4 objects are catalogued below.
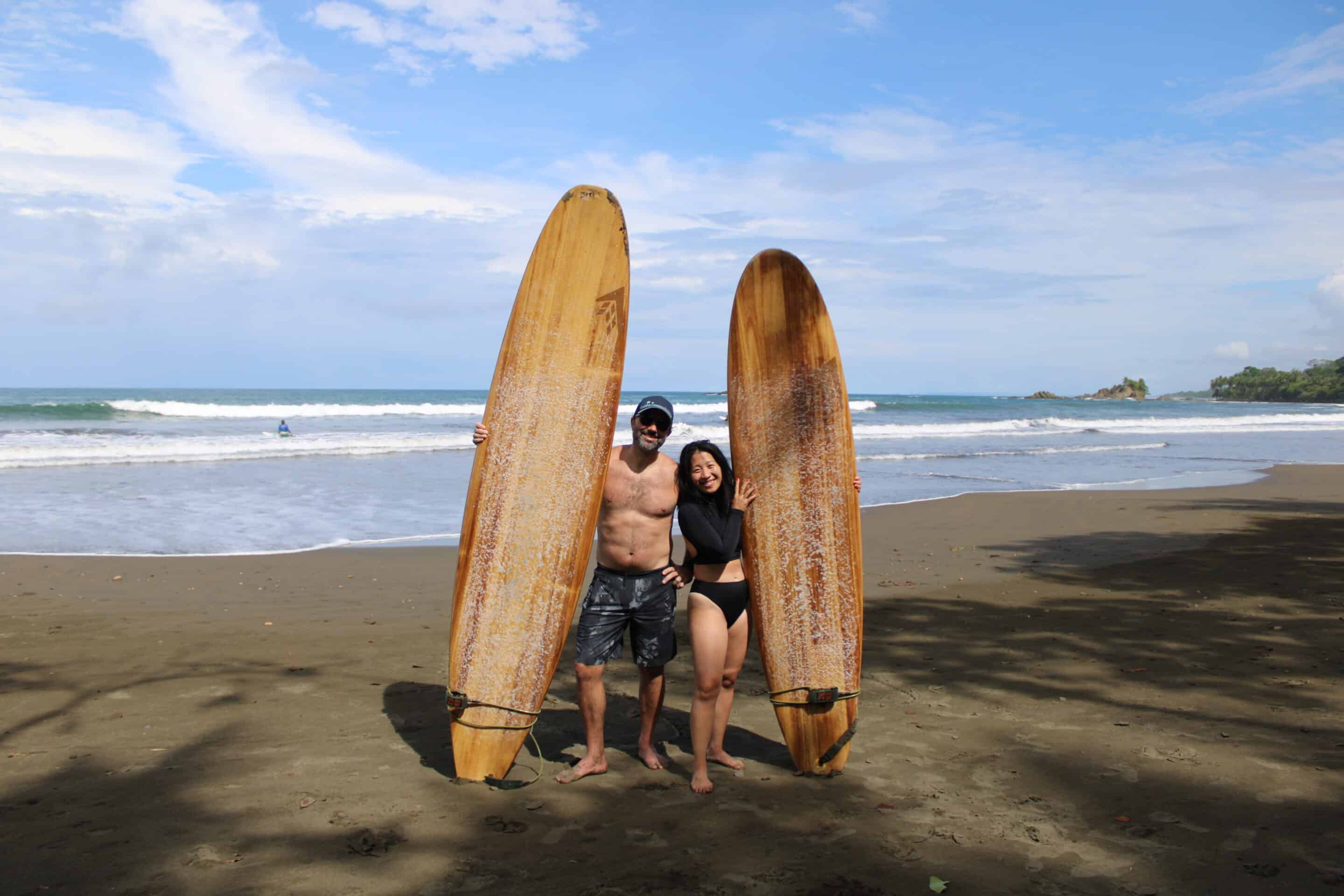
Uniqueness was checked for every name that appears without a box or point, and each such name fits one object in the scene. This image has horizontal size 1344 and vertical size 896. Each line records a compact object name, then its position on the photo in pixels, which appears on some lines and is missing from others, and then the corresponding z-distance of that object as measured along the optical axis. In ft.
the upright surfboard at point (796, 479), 12.57
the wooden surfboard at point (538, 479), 11.96
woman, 11.24
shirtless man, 11.50
